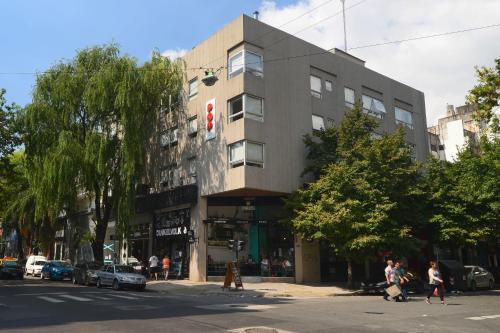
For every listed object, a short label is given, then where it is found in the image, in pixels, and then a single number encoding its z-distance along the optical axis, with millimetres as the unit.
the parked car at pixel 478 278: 27797
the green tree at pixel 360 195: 24219
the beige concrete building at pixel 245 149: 28120
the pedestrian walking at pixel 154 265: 30641
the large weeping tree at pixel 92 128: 28891
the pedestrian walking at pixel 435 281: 18766
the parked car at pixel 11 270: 33469
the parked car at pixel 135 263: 32603
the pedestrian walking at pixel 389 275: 20041
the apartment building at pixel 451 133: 62656
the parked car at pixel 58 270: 33875
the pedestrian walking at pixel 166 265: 29219
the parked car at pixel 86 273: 27719
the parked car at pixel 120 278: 24562
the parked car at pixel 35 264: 39531
